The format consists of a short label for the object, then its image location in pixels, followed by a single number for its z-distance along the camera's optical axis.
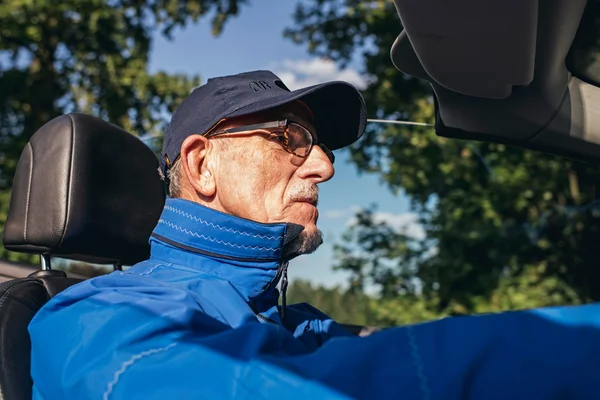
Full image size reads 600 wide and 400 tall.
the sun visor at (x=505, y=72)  1.08
